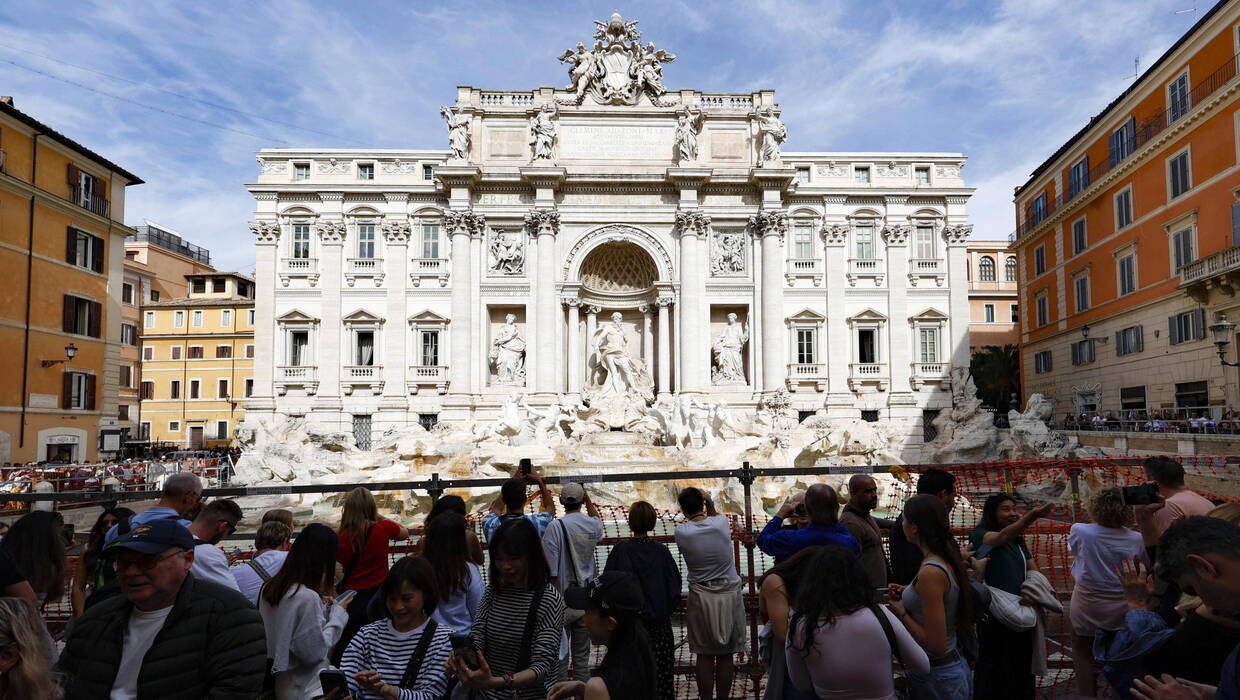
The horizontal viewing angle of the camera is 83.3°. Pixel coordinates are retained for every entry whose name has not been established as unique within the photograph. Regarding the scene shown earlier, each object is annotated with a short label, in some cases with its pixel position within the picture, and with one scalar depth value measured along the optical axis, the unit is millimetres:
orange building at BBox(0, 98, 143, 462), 23109
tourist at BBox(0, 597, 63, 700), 2439
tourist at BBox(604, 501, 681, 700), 4523
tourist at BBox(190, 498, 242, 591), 4031
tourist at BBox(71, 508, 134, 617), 5184
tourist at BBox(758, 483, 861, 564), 4250
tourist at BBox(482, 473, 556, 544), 5301
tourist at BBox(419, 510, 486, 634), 4270
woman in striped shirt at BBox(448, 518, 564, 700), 3809
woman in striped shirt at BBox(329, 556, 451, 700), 3527
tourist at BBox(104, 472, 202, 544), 5176
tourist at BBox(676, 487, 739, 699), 5242
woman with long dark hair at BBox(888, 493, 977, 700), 3615
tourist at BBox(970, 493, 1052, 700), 4078
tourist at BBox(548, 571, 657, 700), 3245
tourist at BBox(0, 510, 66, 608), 4195
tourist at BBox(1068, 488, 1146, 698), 4660
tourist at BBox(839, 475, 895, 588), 4887
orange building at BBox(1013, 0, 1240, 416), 21406
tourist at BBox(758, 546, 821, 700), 3625
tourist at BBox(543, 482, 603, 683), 5324
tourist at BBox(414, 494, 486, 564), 5012
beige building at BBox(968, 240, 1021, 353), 47750
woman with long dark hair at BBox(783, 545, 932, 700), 3127
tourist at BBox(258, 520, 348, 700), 3807
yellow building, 42594
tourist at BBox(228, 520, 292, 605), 4289
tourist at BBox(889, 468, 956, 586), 4664
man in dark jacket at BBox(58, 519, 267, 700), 2836
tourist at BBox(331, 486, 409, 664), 4730
